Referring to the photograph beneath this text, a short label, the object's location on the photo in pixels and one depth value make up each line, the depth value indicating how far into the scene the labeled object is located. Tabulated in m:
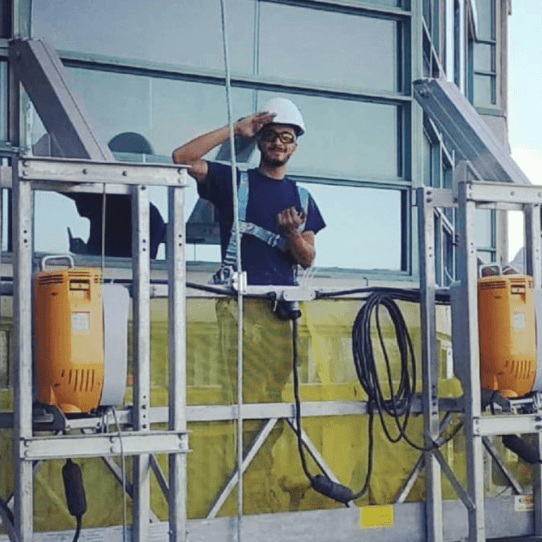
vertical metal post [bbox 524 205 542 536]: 6.83
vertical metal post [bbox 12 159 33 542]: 5.60
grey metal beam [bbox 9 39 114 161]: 6.44
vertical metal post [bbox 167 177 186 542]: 5.86
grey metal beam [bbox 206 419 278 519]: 6.53
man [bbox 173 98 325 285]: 7.50
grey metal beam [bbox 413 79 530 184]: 7.61
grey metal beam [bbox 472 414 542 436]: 6.52
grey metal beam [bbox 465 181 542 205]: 6.58
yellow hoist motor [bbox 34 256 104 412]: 5.64
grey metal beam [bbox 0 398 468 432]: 5.91
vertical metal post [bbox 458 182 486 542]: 6.49
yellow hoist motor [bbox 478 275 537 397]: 6.55
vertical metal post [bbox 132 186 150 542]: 5.82
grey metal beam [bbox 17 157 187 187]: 5.62
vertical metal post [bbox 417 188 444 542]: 6.78
